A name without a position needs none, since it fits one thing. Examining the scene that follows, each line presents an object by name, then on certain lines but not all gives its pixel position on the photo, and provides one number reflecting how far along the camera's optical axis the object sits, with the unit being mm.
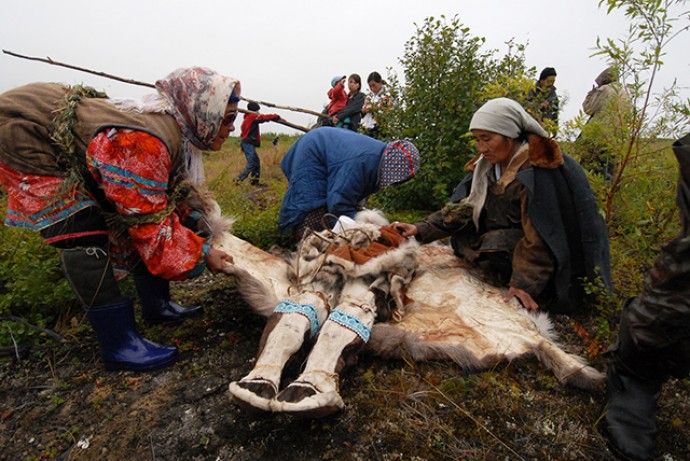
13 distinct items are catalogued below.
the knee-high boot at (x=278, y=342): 1571
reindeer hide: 2037
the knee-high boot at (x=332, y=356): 1550
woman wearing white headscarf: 2506
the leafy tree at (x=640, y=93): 2227
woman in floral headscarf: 1968
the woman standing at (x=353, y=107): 7289
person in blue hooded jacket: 3670
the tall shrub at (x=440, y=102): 4156
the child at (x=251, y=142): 8500
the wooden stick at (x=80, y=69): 3246
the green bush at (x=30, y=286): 2441
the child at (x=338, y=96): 7630
